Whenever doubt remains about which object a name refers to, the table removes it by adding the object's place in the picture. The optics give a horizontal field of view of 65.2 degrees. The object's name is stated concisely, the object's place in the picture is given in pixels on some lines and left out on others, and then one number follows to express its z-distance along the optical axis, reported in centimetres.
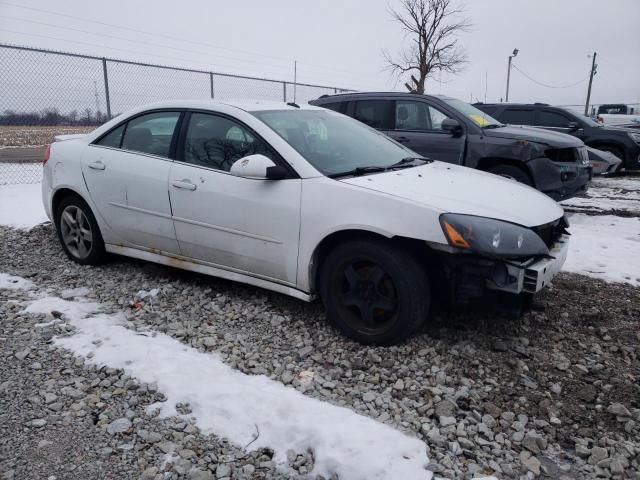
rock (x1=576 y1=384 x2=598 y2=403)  275
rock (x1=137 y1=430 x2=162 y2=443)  239
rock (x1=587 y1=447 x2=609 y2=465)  229
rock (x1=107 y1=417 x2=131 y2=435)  244
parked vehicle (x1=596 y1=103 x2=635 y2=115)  2767
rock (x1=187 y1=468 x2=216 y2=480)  216
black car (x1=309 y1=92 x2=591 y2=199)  648
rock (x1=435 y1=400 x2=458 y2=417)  261
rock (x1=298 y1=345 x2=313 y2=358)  319
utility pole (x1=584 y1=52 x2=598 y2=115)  4068
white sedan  295
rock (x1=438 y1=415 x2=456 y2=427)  253
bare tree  2167
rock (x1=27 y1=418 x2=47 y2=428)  247
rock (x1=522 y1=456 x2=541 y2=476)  223
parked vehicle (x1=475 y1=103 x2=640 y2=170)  1016
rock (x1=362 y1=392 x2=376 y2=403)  272
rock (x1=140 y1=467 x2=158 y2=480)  216
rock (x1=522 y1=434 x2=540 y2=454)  237
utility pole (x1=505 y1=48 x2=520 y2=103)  3617
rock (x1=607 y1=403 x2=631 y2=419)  260
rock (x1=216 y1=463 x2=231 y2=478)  218
